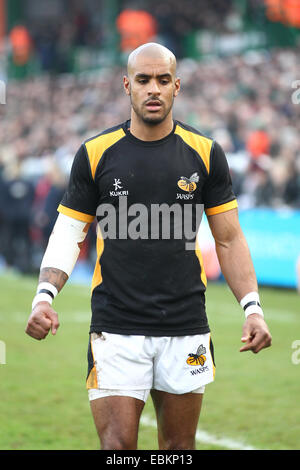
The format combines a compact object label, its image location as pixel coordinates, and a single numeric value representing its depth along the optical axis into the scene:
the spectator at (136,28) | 24.44
